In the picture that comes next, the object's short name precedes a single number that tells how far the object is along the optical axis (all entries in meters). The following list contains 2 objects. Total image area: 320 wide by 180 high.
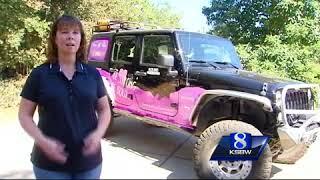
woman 1.50
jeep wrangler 2.99
